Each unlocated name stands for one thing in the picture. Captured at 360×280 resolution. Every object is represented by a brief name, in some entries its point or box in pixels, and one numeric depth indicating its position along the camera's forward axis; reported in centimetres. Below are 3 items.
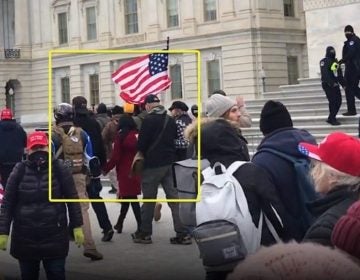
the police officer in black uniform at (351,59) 1654
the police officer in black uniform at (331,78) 1658
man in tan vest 777
